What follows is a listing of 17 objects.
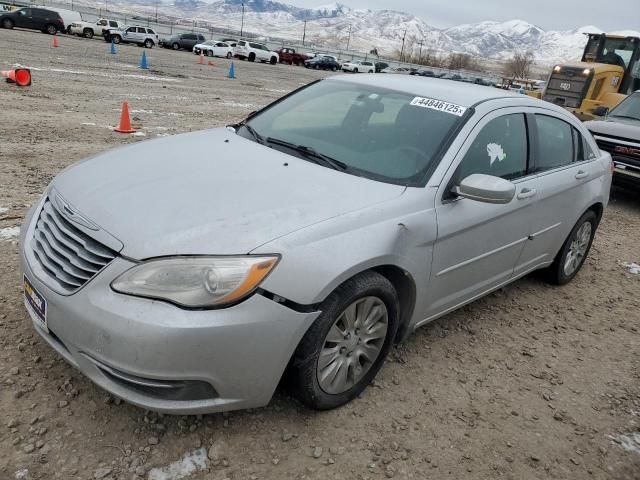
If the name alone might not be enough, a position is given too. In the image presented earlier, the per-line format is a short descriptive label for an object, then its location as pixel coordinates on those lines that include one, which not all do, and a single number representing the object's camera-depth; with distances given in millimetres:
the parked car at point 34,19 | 34594
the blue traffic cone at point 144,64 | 20516
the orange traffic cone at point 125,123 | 8859
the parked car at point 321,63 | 47844
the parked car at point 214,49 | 38938
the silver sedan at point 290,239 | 2246
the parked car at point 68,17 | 37472
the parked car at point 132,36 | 37678
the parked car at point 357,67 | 52406
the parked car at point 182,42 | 41344
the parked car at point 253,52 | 41875
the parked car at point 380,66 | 57181
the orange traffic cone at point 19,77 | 11891
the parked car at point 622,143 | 7906
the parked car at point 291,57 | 48469
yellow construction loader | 13484
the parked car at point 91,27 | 37594
